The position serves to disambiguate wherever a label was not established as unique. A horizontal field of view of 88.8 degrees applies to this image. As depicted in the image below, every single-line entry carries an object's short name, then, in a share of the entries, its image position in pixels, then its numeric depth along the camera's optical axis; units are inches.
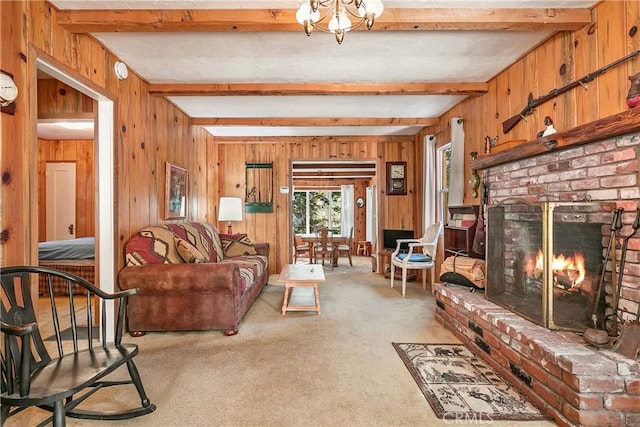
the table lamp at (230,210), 213.3
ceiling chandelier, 67.8
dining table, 273.3
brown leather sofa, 112.0
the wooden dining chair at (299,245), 293.3
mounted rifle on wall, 79.2
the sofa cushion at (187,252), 125.4
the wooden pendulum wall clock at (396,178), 235.9
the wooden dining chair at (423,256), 173.8
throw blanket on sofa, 119.2
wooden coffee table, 133.7
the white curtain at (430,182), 196.2
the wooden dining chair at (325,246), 264.8
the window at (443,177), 186.4
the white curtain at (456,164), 155.7
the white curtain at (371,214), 332.8
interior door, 224.1
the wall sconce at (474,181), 140.2
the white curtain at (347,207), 384.5
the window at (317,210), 403.9
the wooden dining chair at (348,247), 277.7
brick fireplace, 61.3
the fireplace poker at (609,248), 72.9
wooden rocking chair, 48.8
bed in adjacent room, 161.9
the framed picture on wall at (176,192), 156.8
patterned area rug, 68.9
